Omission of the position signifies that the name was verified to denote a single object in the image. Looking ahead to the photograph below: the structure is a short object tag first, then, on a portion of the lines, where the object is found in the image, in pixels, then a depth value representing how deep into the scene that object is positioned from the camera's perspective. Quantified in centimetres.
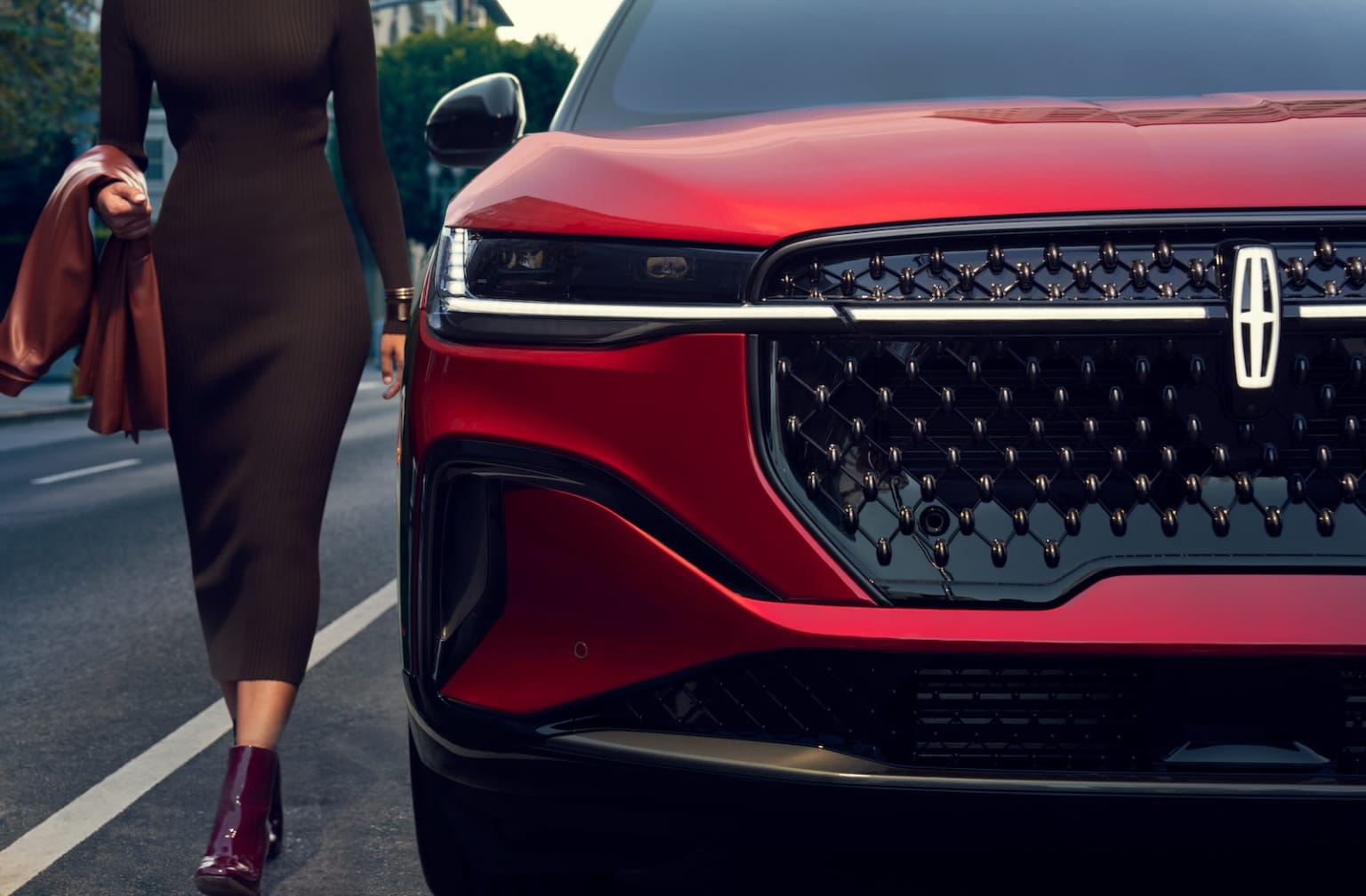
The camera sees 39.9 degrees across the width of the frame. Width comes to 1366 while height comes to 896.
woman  351
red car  220
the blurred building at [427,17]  6906
